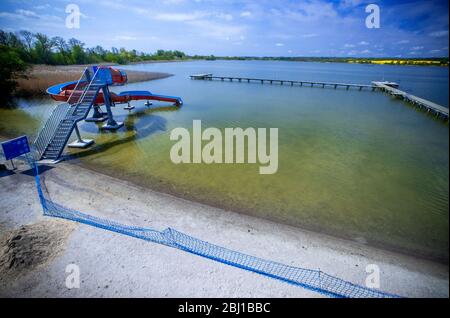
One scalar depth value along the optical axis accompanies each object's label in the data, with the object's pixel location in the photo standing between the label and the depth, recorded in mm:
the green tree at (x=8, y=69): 25750
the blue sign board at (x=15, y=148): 10829
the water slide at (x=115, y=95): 18359
